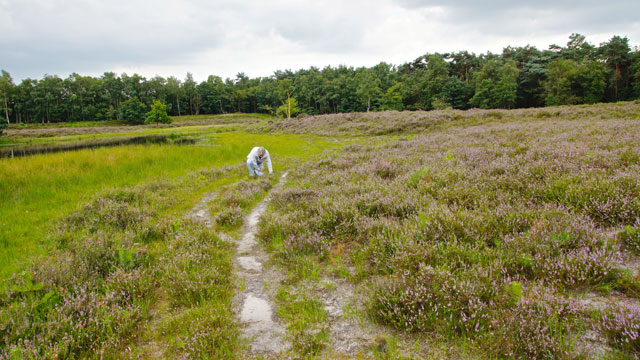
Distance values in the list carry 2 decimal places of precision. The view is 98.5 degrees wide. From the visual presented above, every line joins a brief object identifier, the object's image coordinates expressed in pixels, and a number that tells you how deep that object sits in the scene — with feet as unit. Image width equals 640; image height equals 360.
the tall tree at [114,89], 374.63
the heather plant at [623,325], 8.43
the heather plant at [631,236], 13.30
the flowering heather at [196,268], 14.80
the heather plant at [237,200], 26.96
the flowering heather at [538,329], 8.79
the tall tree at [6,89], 286.99
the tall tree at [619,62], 213.87
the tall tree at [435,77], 288.51
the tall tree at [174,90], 390.01
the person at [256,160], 44.91
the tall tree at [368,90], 309.63
